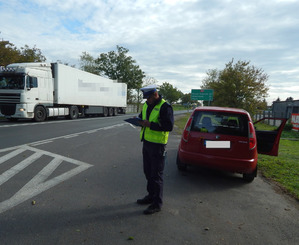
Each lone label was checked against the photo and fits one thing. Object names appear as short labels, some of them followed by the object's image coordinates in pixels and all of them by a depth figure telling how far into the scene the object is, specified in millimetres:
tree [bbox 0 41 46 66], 19366
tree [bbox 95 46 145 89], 50656
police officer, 3291
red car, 4531
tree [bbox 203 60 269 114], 18141
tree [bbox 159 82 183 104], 98444
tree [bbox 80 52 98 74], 49875
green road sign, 23731
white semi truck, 14309
